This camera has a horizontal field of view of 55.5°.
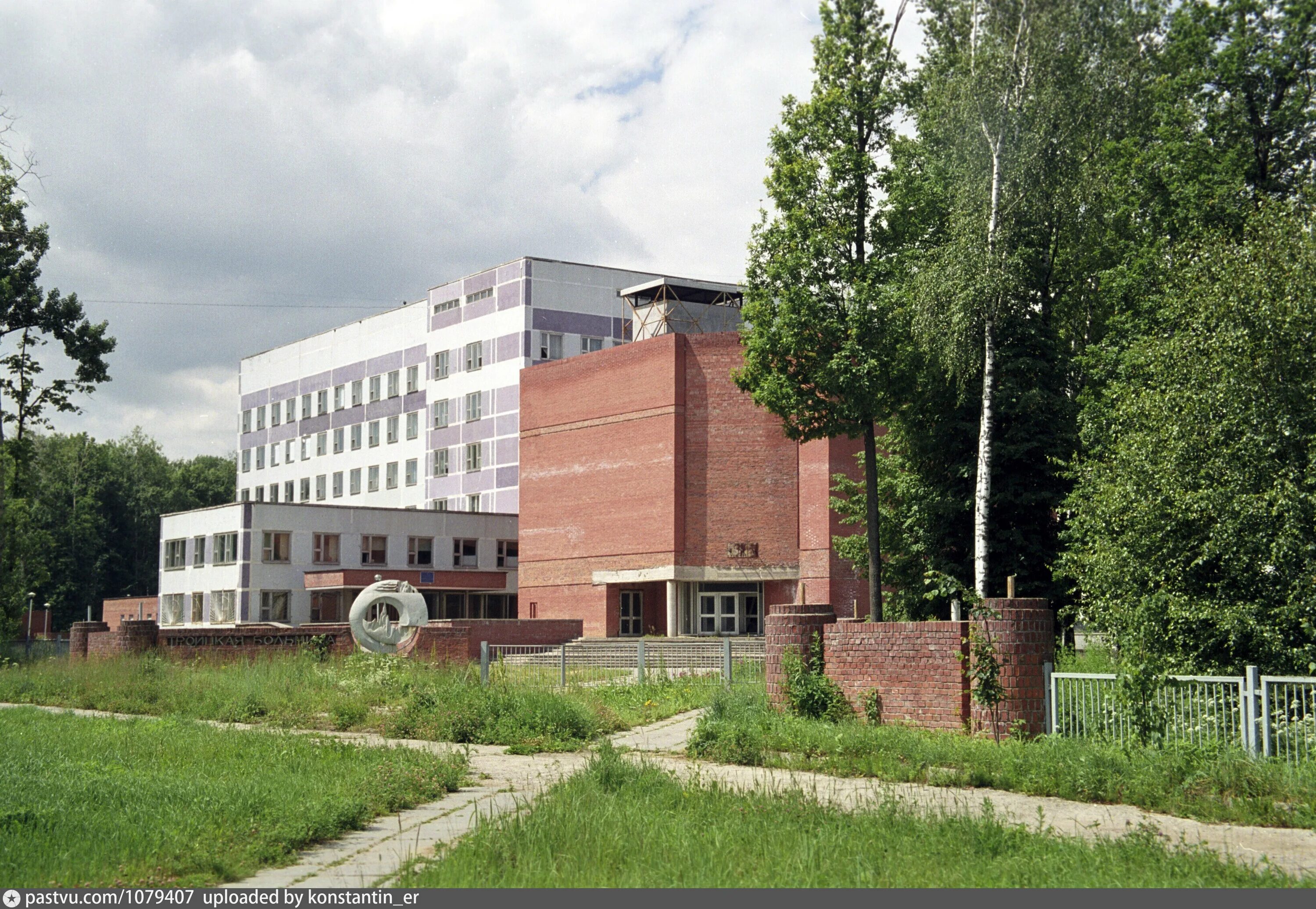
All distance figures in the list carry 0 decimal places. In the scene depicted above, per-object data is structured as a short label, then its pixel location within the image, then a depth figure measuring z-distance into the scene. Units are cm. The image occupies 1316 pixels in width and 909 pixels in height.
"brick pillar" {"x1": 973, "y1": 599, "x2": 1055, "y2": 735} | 1673
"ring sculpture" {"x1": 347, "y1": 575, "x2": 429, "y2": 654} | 3262
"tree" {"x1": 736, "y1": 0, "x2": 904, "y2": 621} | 3366
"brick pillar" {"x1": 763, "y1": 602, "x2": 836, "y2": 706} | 1931
